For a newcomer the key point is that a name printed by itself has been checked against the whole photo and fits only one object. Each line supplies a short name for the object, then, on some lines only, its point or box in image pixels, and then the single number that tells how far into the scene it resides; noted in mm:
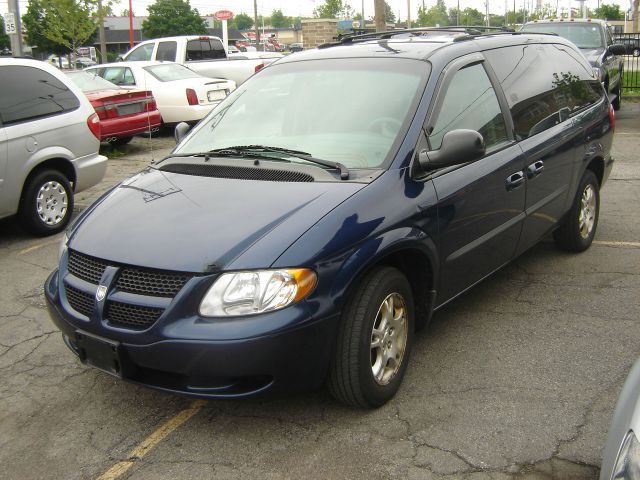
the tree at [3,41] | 61281
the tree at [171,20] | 64938
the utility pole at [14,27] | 13148
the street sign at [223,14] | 32522
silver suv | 6793
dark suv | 13723
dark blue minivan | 3111
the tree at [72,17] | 24234
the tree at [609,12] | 74312
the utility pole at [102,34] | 24297
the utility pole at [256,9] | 44625
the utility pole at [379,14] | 16734
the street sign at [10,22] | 13130
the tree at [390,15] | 91000
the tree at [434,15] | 72250
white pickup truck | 16641
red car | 11289
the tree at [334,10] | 67850
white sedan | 13727
